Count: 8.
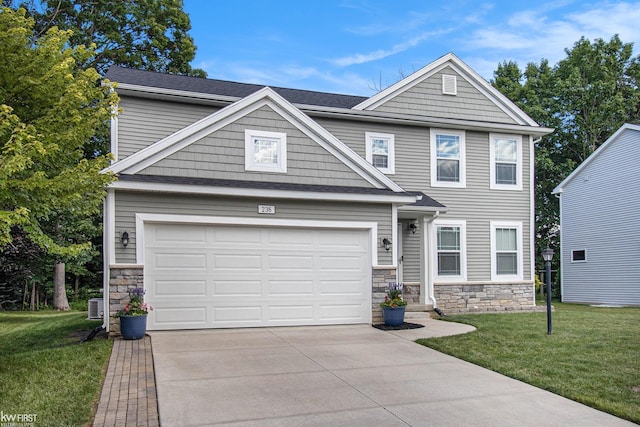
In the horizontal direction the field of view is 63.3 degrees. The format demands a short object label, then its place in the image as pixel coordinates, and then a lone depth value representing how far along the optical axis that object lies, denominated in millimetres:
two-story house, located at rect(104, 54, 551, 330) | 9812
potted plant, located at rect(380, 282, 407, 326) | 10719
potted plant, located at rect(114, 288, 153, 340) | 8898
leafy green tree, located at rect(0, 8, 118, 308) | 6551
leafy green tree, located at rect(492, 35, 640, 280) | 26719
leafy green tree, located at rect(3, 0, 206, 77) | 22422
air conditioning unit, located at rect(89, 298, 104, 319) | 12367
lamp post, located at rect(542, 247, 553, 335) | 9867
